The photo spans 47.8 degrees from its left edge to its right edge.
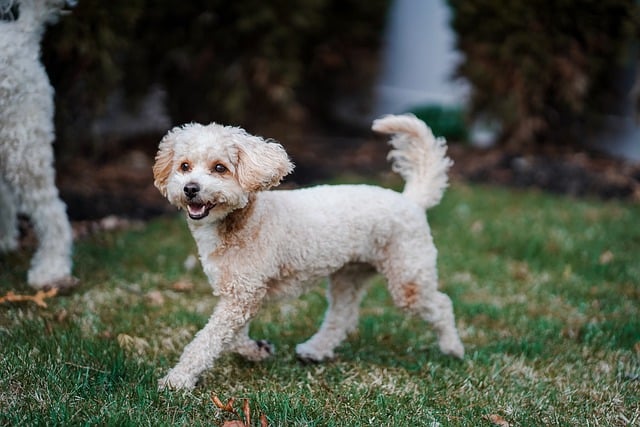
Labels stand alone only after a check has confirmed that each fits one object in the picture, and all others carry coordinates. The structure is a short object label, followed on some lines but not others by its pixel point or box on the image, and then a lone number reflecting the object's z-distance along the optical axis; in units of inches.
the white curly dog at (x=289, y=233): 124.0
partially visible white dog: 158.1
